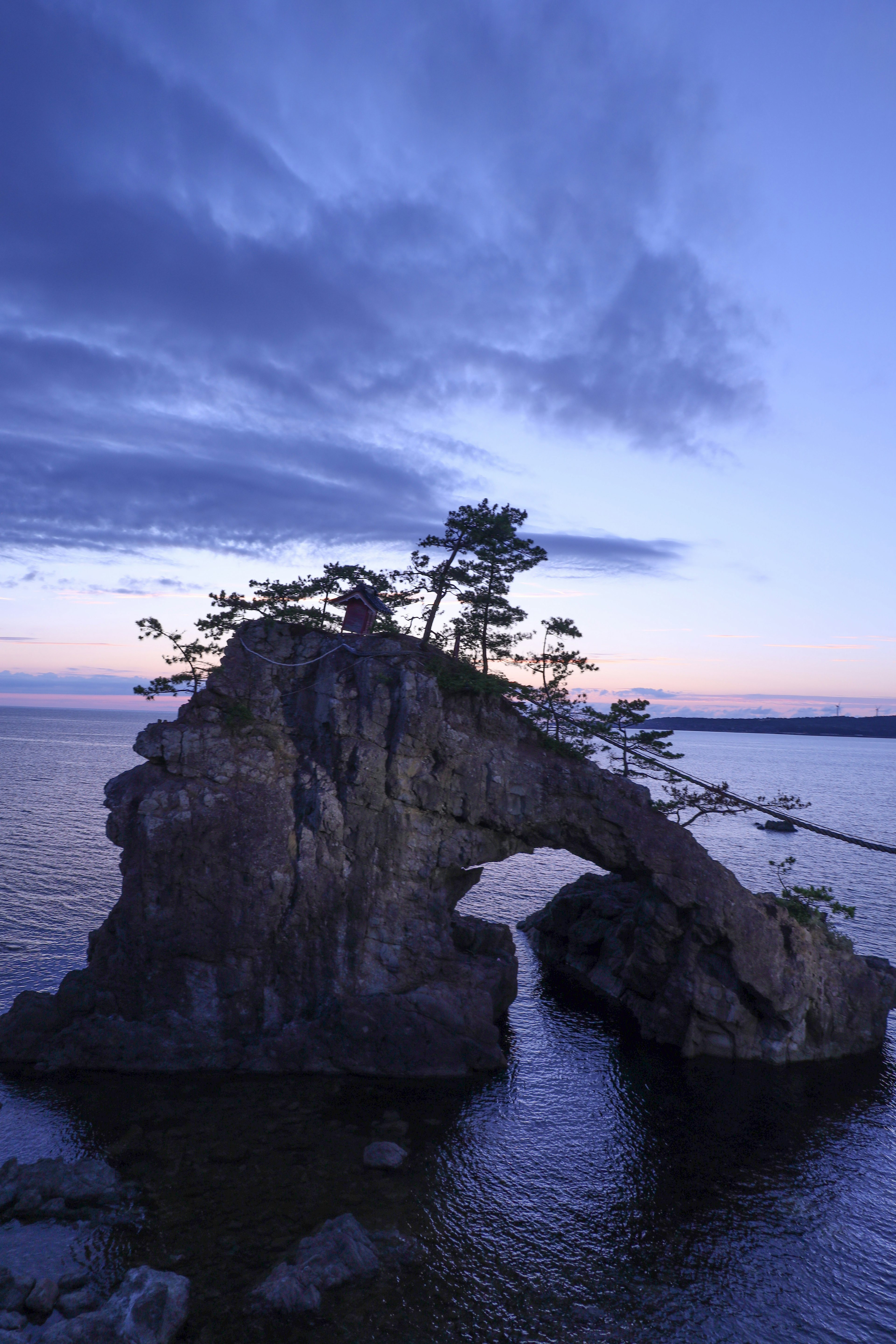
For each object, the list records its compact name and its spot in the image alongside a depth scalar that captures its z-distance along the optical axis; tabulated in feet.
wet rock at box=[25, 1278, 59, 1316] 64.03
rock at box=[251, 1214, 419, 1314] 65.36
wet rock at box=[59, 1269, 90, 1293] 66.08
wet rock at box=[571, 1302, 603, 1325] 67.00
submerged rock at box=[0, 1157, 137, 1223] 75.66
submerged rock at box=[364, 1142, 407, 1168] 86.28
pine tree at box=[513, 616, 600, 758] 137.39
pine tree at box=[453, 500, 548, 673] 139.03
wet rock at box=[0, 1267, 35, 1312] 63.77
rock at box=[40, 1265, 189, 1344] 59.98
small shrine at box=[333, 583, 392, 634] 138.31
